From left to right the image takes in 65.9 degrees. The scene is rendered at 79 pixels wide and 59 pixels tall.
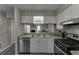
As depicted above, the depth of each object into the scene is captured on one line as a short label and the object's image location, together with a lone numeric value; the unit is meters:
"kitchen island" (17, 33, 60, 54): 2.30
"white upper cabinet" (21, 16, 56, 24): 2.59
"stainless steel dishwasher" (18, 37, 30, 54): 2.32
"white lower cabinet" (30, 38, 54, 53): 2.30
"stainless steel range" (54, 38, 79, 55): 0.93
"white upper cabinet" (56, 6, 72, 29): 1.18
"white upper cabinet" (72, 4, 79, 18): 0.90
